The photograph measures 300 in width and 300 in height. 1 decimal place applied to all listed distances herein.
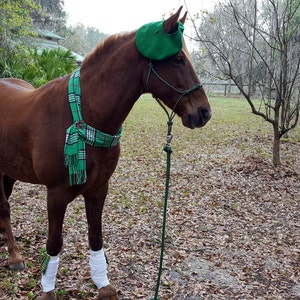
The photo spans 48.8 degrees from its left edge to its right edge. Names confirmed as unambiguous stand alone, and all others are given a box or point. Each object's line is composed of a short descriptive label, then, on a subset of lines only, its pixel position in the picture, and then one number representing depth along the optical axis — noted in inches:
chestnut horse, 86.7
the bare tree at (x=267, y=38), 257.3
